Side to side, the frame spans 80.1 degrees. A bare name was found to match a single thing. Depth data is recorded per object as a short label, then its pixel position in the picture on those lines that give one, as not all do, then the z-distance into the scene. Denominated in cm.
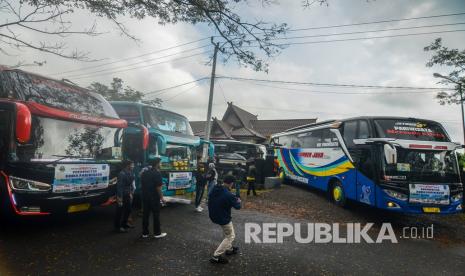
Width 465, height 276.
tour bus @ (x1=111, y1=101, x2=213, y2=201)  855
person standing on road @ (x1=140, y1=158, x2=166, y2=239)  641
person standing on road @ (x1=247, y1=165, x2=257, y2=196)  1242
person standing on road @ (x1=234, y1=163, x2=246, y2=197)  1566
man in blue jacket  513
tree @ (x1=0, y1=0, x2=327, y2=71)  573
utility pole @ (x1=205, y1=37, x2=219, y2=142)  1688
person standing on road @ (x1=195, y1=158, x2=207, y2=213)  955
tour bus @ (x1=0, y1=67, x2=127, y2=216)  541
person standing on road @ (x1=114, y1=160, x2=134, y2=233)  669
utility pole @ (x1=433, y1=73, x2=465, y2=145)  1434
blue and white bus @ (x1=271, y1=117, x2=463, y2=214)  800
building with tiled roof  3759
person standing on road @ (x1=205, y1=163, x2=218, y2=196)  939
